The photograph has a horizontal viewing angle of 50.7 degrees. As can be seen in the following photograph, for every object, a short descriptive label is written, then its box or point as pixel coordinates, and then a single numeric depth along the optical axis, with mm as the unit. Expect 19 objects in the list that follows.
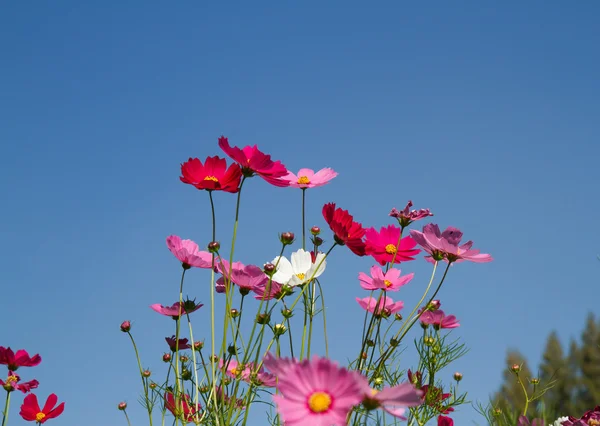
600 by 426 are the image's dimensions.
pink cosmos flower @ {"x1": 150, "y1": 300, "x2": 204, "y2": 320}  1812
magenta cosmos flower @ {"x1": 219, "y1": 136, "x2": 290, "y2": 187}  1515
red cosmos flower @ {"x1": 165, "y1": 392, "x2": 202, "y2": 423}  1679
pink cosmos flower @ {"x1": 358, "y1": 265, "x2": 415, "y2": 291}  1761
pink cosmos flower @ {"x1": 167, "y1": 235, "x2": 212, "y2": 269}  1661
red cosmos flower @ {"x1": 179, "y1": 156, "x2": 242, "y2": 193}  1573
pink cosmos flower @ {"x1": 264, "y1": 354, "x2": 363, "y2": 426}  796
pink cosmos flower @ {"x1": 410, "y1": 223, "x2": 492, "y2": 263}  1517
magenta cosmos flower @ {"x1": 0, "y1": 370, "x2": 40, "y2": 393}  2451
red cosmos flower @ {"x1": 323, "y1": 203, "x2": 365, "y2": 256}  1587
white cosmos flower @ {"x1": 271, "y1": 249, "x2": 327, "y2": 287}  1567
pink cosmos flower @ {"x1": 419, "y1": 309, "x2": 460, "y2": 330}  1966
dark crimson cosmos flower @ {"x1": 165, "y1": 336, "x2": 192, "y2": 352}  1920
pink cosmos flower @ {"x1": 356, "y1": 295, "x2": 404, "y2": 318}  1765
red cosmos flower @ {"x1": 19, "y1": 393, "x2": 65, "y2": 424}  2549
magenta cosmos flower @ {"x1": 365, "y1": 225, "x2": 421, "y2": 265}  1803
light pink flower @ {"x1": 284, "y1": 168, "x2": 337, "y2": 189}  1748
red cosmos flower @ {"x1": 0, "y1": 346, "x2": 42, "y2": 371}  2541
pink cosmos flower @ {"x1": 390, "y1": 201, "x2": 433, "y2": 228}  1669
